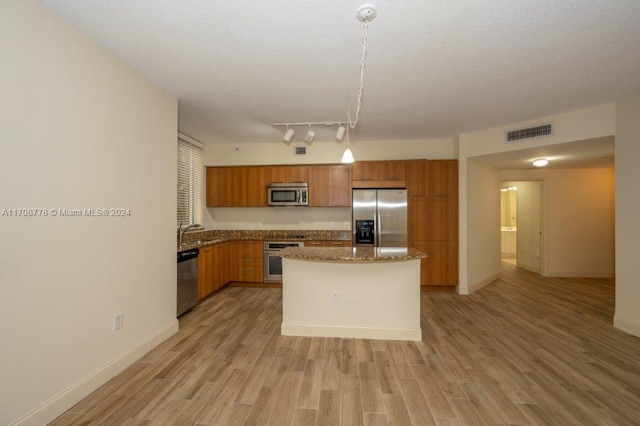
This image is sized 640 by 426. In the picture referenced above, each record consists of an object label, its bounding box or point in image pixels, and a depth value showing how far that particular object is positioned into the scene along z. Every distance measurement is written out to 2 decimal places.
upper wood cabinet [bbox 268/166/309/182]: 5.11
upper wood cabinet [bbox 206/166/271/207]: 5.18
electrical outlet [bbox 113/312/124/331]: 2.30
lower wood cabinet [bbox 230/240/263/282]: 5.01
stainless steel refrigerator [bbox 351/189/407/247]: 4.68
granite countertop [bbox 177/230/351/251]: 4.96
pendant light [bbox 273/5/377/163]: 1.77
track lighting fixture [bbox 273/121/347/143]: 3.87
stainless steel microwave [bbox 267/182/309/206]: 5.05
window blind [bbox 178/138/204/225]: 4.67
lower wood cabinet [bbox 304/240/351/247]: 4.92
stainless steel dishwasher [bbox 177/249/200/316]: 3.45
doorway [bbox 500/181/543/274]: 6.04
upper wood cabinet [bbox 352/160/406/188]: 4.77
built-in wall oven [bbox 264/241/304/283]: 4.96
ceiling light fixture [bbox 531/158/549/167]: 4.70
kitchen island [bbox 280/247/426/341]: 2.93
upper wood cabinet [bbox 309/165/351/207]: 5.04
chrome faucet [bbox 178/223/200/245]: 4.17
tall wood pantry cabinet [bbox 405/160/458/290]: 4.66
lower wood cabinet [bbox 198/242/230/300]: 4.03
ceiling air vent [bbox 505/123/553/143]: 3.68
